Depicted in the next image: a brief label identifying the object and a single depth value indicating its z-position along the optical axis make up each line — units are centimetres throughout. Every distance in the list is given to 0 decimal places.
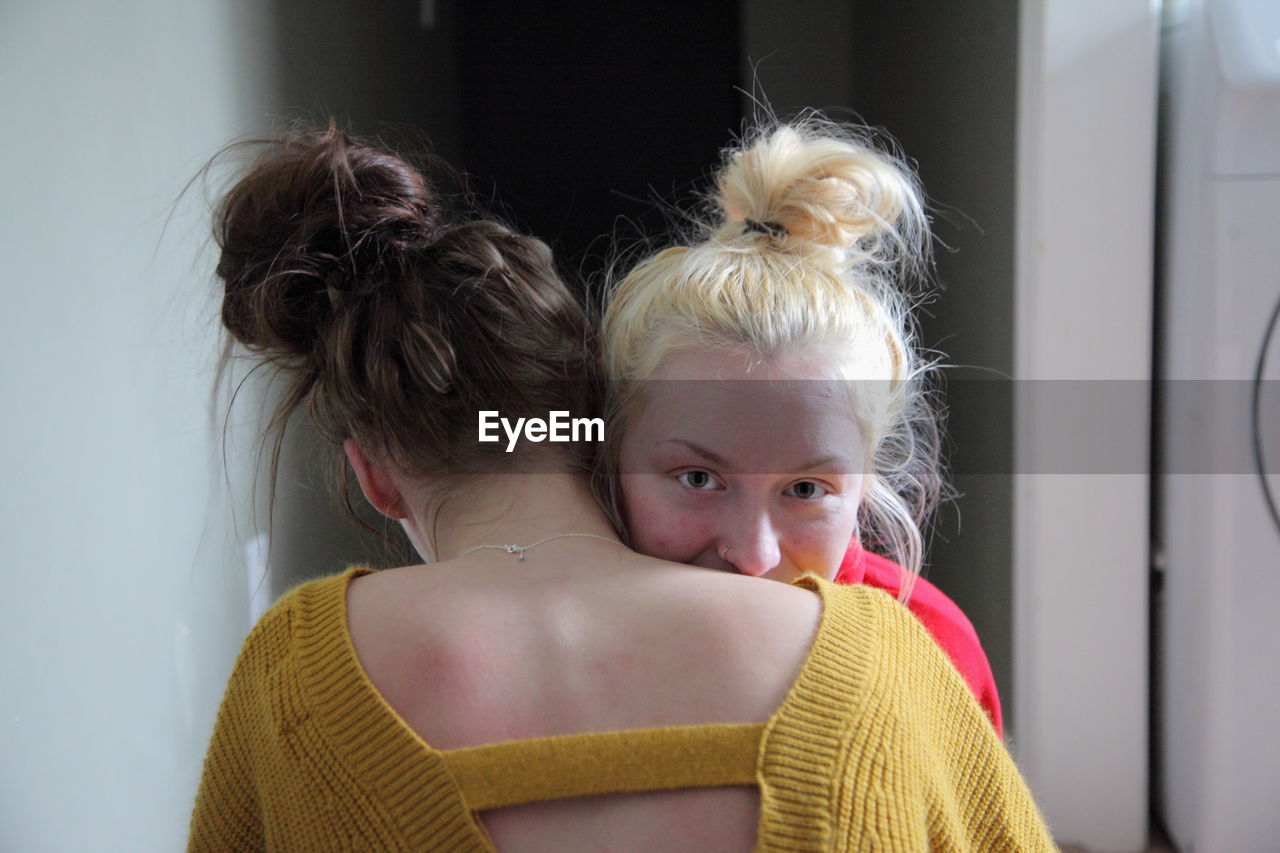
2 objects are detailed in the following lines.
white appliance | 108
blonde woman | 80
